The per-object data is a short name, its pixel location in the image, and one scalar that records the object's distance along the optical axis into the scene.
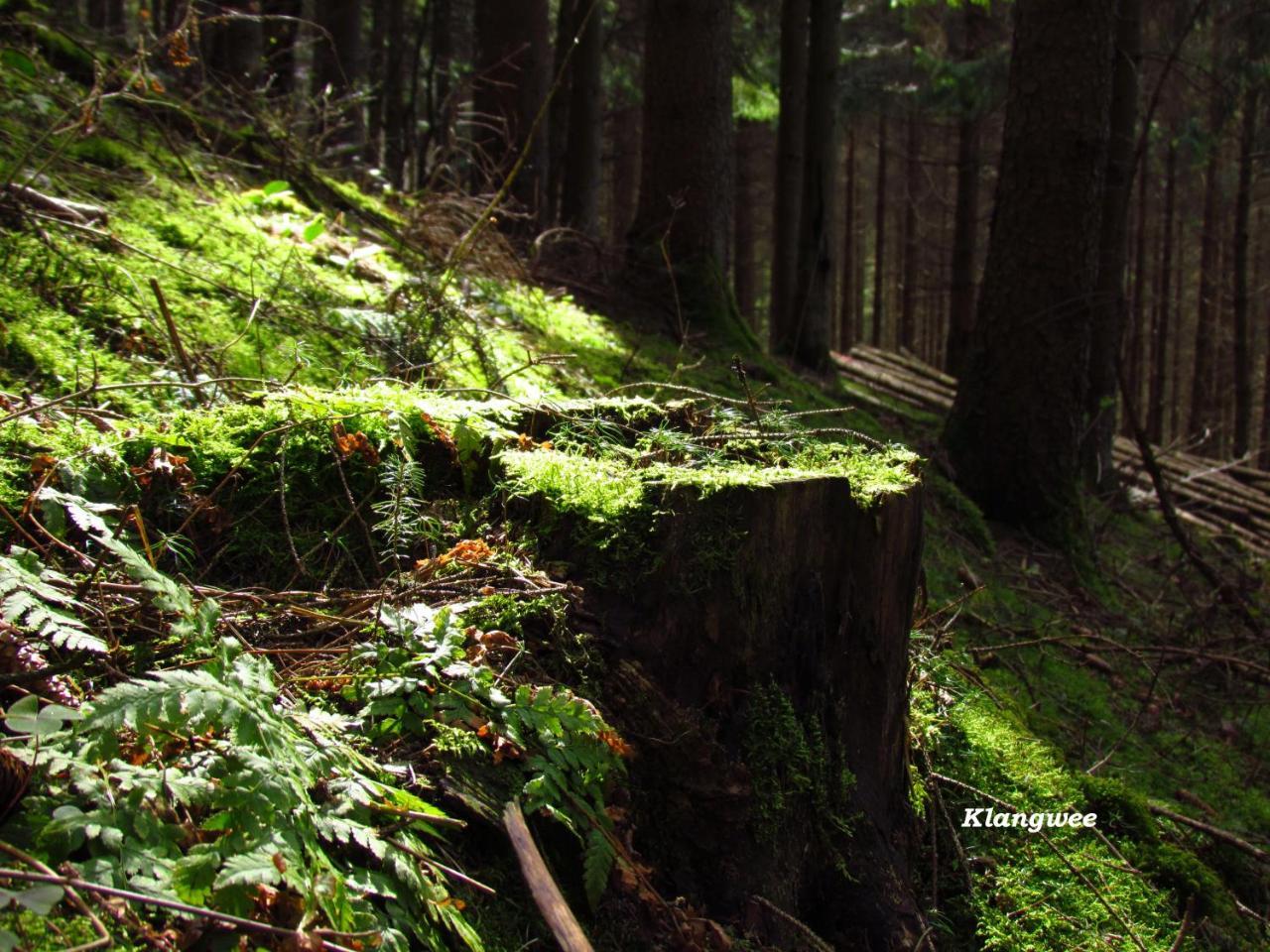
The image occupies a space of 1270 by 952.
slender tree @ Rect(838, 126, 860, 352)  27.16
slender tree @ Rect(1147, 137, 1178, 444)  22.05
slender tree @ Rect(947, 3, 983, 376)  15.05
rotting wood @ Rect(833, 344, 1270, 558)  11.20
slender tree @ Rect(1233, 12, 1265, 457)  16.27
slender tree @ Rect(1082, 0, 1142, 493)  9.41
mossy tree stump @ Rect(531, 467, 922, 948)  2.30
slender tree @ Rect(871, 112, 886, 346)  25.45
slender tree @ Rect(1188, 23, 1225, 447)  21.89
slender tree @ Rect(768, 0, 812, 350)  12.17
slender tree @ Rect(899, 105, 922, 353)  25.41
